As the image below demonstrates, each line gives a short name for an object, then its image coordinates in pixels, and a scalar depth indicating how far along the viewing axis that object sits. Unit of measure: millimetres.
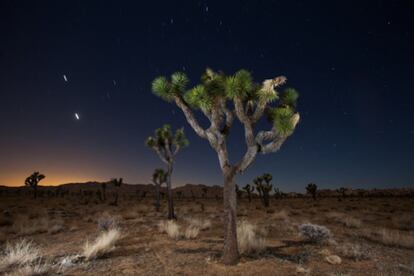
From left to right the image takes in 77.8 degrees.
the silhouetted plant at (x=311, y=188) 46097
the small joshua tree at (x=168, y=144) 17234
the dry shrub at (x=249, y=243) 7988
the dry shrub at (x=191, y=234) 10680
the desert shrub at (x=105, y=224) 12705
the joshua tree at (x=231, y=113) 7309
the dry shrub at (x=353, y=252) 7465
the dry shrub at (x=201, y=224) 13256
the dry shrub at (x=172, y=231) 10617
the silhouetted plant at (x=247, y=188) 47269
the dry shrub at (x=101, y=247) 7692
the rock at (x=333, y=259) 6996
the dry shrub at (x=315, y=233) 9367
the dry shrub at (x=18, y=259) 7042
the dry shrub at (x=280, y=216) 17905
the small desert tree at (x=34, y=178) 45125
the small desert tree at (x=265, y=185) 32672
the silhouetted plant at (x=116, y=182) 42350
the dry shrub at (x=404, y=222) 13821
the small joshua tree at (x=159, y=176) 28491
